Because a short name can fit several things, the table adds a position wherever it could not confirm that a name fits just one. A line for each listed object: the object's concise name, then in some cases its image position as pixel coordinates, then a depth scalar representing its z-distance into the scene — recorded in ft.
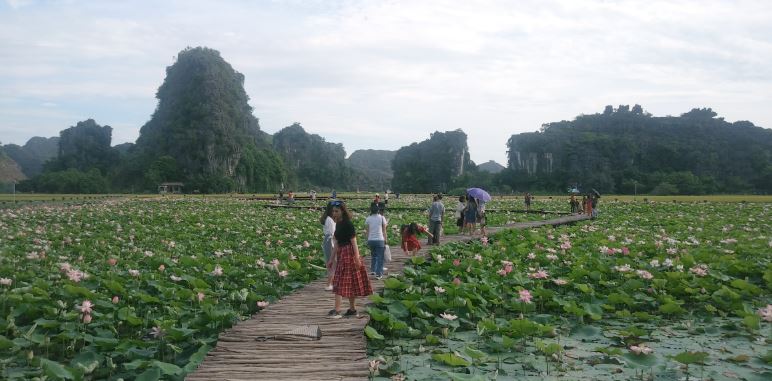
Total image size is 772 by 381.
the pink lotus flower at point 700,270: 20.03
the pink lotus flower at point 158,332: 14.28
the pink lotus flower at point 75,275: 17.54
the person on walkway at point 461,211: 41.83
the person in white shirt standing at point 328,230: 23.84
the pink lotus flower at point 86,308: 14.53
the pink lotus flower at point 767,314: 12.90
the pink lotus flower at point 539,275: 19.16
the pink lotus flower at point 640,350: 11.69
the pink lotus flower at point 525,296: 15.89
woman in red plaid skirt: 16.79
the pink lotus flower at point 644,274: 19.26
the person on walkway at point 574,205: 73.56
